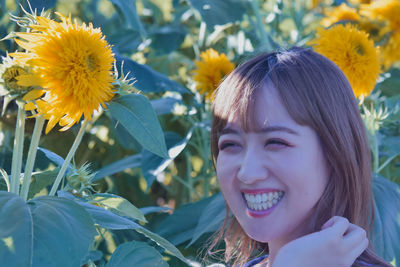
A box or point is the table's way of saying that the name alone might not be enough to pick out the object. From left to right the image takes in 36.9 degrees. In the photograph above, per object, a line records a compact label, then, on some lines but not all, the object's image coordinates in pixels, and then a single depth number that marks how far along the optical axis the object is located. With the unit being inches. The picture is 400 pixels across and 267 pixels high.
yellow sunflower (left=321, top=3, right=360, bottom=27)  68.2
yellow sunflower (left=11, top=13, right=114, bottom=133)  30.9
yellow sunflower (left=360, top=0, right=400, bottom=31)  70.1
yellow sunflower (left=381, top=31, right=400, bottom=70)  70.6
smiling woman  34.0
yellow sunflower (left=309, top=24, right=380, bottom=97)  50.4
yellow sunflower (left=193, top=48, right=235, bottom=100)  58.4
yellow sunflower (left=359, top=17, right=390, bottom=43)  69.1
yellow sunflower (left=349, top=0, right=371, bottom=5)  80.4
